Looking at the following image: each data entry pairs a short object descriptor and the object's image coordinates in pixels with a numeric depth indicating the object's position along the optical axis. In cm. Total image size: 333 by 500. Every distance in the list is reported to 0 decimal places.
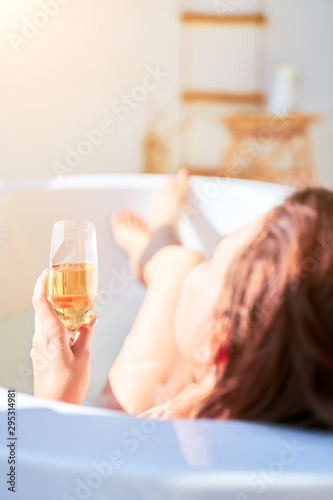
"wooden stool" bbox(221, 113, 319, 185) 319
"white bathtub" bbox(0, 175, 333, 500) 34
